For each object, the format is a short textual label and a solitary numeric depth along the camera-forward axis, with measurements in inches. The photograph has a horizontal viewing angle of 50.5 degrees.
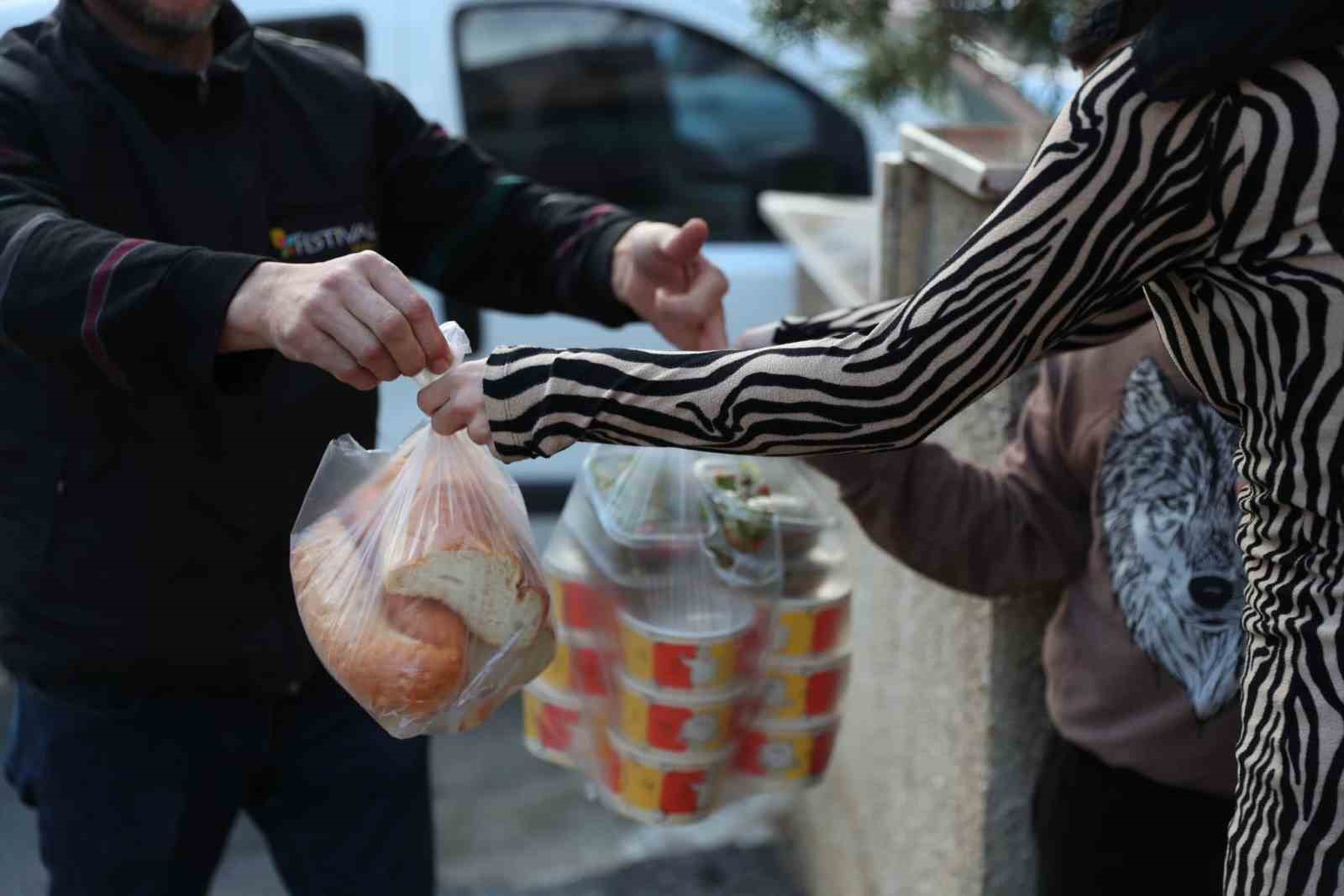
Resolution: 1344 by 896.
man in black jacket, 66.4
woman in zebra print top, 42.1
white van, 168.6
